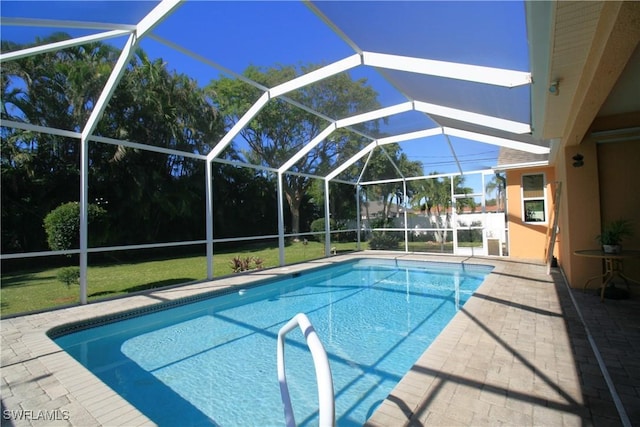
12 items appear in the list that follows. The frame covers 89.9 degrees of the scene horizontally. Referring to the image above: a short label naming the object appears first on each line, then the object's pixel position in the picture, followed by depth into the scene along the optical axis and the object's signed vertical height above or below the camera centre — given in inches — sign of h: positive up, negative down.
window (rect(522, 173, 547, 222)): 398.9 +22.6
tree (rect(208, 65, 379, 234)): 253.0 +106.9
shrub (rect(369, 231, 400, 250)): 546.3 -36.7
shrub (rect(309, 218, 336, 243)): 596.9 -10.5
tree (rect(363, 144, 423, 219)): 487.5 +78.1
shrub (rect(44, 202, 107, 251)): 291.4 +2.0
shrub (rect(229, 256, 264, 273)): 412.8 -54.7
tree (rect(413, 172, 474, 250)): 486.6 +28.9
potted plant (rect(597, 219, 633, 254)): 196.4 -13.5
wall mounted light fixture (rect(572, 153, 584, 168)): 231.1 +40.1
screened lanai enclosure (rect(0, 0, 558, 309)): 160.9 +89.9
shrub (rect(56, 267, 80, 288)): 312.0 -47.1
